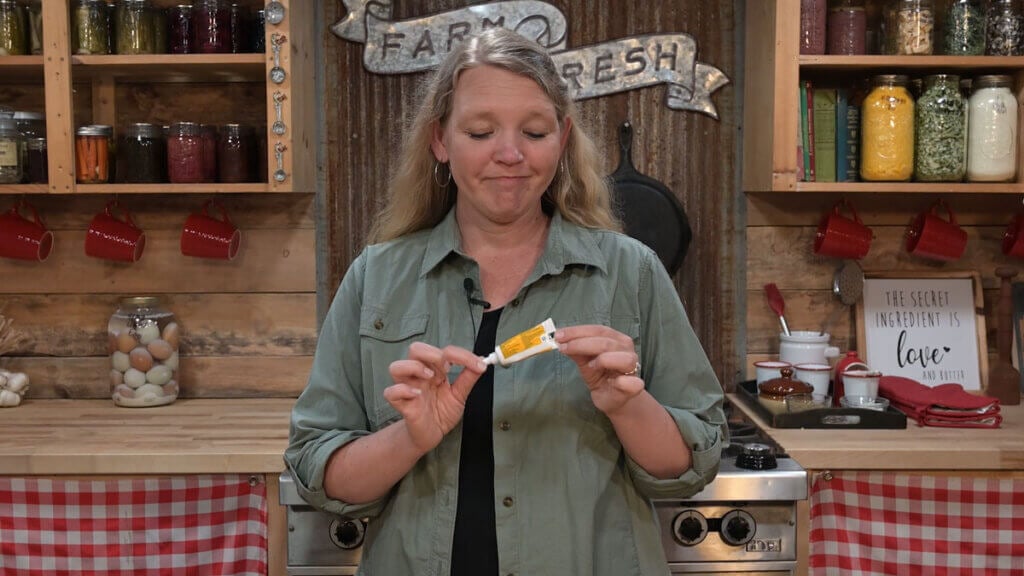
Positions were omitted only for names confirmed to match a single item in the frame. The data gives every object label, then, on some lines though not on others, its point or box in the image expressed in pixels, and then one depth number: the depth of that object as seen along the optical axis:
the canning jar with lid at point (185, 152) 2.20
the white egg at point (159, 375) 2.37
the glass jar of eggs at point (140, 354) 2.36
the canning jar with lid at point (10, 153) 2.18
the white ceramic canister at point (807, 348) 2.38
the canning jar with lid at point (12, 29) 2.22
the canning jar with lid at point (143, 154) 2.23
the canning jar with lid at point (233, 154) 2.23
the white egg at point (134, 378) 2.36
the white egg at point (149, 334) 2.38
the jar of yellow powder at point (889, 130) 2.18
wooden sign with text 2.45
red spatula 2.45
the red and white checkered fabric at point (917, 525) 1.91
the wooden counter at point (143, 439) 1.90
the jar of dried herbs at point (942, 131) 2.19
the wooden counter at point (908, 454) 1.89
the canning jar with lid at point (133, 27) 2.22
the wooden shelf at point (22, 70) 2.19
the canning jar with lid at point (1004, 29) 2.18
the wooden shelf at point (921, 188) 2.17
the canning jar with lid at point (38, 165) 2.22
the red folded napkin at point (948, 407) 2.08
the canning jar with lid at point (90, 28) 2.21
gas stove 1.81
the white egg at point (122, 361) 2.37
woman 1.25
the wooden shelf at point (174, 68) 2.18
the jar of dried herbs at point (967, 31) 2.21
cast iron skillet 2.43
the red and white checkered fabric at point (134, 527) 1.92
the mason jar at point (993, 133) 2.16
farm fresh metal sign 2.41
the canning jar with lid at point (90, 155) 2.20
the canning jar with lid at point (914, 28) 2.19
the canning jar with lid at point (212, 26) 2.22
